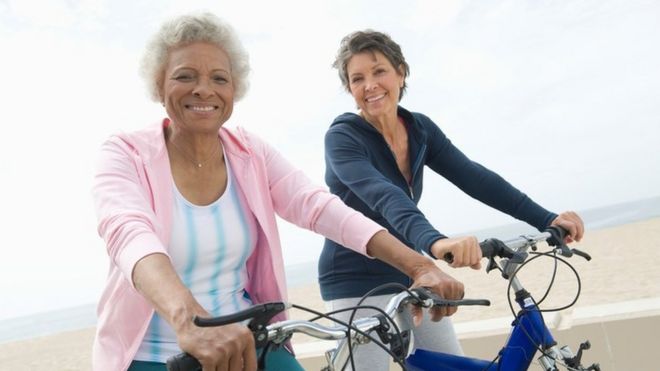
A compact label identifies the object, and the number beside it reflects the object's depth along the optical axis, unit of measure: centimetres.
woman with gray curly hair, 152
